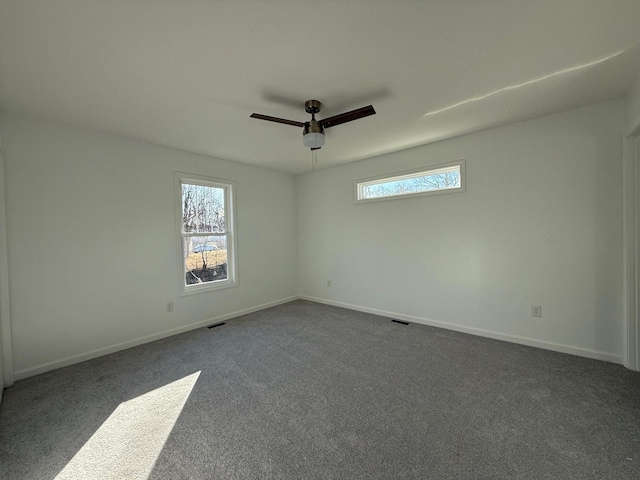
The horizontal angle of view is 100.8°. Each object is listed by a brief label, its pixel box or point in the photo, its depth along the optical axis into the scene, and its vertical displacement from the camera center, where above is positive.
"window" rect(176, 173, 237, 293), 3.82 +0.08
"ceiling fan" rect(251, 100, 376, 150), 2.26 +1.00
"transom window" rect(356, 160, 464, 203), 3.56 +0.75
